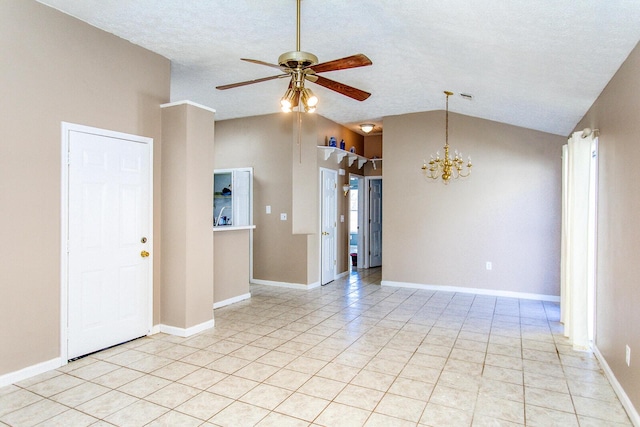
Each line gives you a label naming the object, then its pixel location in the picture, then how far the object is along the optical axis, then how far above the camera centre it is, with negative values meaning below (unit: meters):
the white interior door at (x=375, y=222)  8.41 -0.17
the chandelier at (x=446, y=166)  5.76 +0.75
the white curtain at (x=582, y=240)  3.64 -0.23
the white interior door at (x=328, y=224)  6.68 -0.17
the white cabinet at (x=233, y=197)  6.59 +0.30
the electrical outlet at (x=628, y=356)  2.53 -0.94
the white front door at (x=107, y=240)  3.30 -0.25
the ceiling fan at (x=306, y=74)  2.70 +1.06
